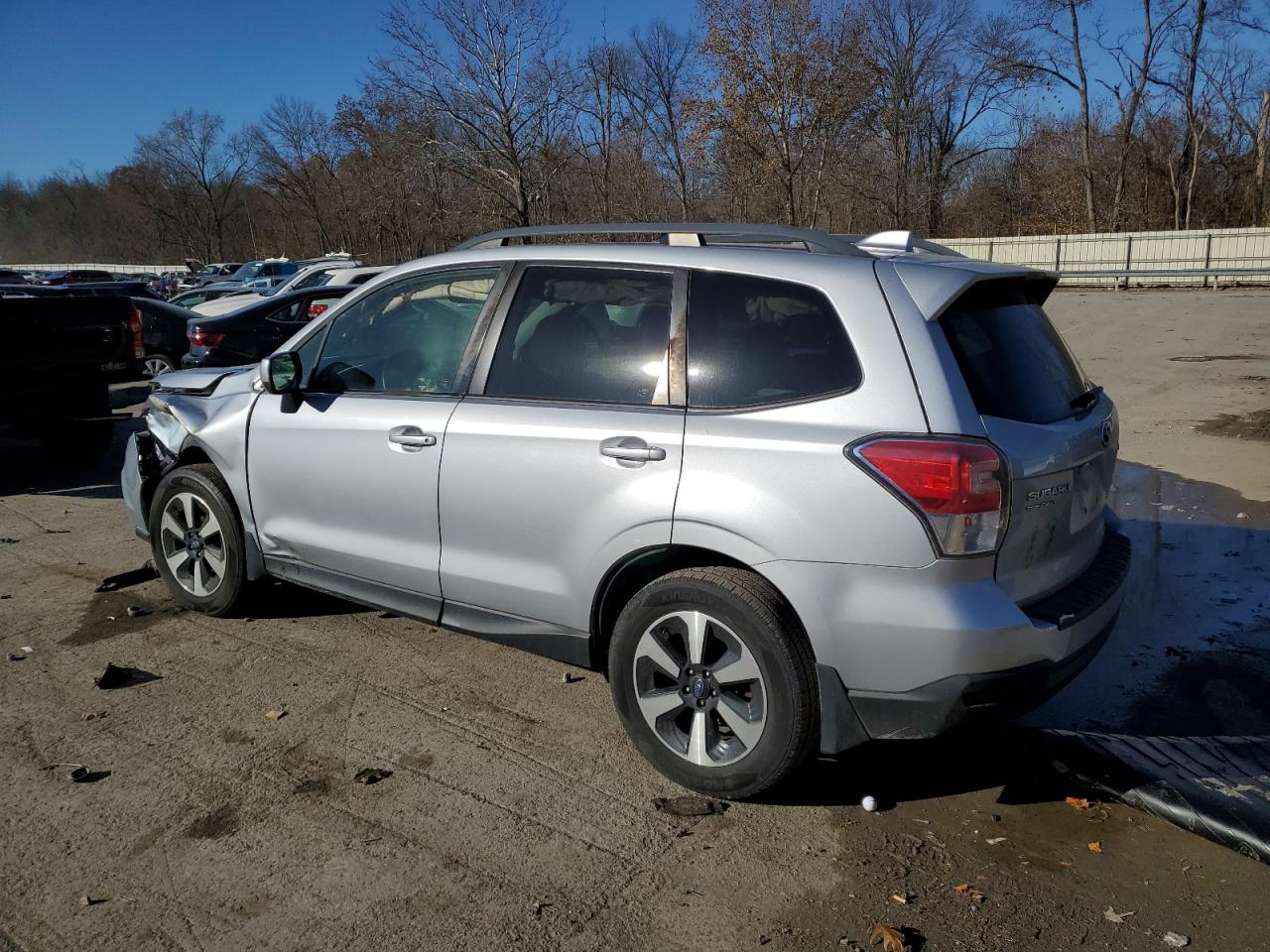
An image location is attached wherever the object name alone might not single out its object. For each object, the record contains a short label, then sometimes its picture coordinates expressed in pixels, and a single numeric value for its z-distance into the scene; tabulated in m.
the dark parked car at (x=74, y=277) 30.38
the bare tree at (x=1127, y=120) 40.47
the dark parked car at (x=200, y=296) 26.51
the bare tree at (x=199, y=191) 68.00
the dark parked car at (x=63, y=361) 8.43
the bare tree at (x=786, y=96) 25.92
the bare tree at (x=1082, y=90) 39.97
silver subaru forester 3.01
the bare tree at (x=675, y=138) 28.94
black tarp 3.15
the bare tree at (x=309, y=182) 54.88
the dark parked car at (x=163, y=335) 15.61
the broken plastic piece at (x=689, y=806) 3.38
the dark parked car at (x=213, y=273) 44.99
